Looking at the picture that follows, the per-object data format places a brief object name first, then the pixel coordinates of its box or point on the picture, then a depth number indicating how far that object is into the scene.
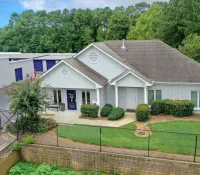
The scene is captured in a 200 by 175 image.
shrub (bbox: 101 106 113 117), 20.27
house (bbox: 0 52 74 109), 22.39
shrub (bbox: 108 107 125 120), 19.28
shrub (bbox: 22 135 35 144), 14.88
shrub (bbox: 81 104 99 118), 19.96
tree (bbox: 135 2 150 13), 79.91
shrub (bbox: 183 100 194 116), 19.47
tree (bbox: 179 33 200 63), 28.61
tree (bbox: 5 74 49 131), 16.44
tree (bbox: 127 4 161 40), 51.43
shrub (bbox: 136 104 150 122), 18.69
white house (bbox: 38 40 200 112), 20.33
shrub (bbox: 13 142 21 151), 14.65
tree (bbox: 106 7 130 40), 59.78
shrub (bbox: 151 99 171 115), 19.95
